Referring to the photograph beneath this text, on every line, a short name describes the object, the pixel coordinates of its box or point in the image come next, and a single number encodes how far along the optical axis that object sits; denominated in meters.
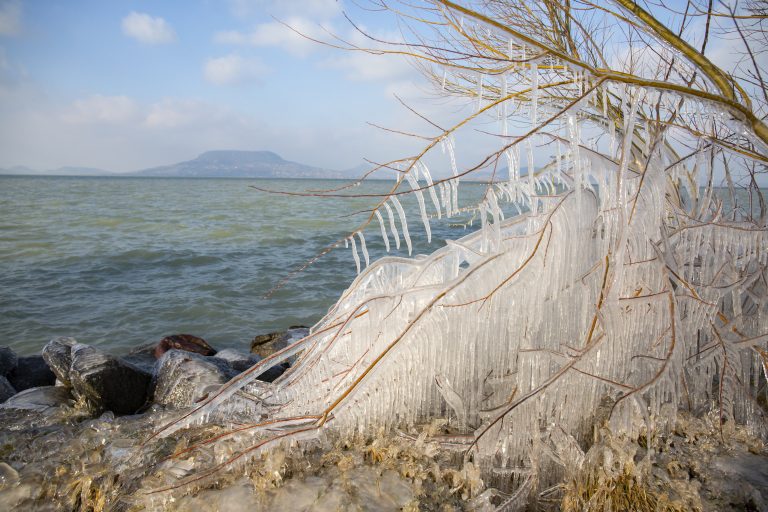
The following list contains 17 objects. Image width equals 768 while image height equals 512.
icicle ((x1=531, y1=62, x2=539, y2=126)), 1.29
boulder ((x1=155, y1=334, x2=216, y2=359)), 5.05
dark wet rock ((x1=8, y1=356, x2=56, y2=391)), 4.35
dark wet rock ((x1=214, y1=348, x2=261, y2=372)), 4.37
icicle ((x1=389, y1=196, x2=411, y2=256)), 1.81
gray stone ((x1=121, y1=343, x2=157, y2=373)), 4.80
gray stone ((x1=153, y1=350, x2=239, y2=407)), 3.29
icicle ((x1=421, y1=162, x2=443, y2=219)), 1.74
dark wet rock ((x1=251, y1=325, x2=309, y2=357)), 5.16
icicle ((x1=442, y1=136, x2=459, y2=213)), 1.87
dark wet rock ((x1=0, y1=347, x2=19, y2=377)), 4.39
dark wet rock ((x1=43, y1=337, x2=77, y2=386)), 3.38
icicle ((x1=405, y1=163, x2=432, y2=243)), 1.82
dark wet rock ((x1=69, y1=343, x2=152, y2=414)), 3.18
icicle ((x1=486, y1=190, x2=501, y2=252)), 1.75
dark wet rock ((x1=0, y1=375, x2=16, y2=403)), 3.61
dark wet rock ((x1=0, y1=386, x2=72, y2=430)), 2.68
